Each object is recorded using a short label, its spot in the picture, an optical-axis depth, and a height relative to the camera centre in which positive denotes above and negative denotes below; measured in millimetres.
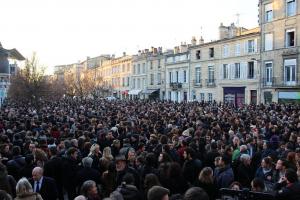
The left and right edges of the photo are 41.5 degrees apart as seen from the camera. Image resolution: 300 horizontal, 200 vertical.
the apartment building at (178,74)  52562 +2458
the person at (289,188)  6133 -1530
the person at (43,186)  6809 -1625
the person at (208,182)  6586 -1502
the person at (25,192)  5461 -1381
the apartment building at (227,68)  40875 +2711
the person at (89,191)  5773 -1441
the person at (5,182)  6574 -1513
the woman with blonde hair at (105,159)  8071 -1394
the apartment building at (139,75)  65312 +2850
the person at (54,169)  8258 -1603
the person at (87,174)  7731 -1609
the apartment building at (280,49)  35281 +3957
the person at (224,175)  7504 -1608
